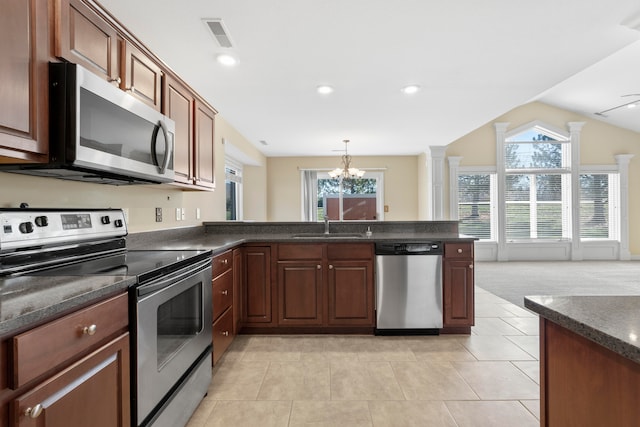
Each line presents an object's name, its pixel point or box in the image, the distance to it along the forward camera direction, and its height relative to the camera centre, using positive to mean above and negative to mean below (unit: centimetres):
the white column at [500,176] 762 +84
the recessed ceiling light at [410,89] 358 +133
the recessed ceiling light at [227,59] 274 +128
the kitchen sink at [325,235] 334 -21
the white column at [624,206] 761 +16
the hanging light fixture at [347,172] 668 +83
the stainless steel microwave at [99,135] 133 +38
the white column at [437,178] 704 +74
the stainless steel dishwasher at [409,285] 292 -61
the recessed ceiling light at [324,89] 360 +134
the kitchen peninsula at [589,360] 67 -33
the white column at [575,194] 760 +43
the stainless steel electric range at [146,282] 135 -31
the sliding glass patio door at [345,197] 820 +41
